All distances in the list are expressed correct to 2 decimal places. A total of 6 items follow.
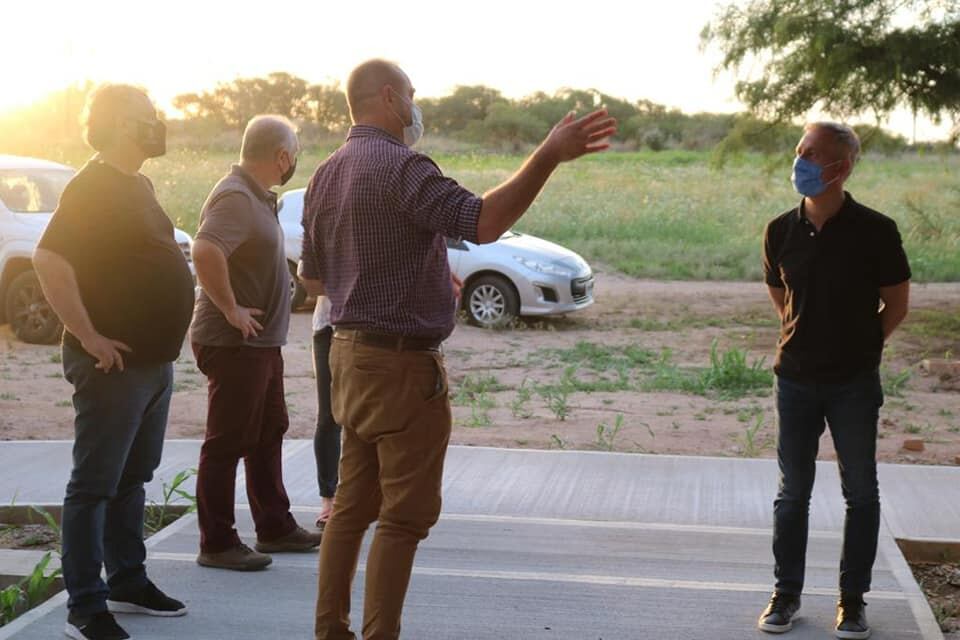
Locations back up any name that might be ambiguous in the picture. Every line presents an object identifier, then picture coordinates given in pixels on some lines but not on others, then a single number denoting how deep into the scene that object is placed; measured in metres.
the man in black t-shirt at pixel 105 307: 7.13
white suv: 22.09
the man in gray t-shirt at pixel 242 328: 8.55
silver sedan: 24.89
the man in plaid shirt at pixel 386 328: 6.38
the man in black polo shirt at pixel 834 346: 7.42
